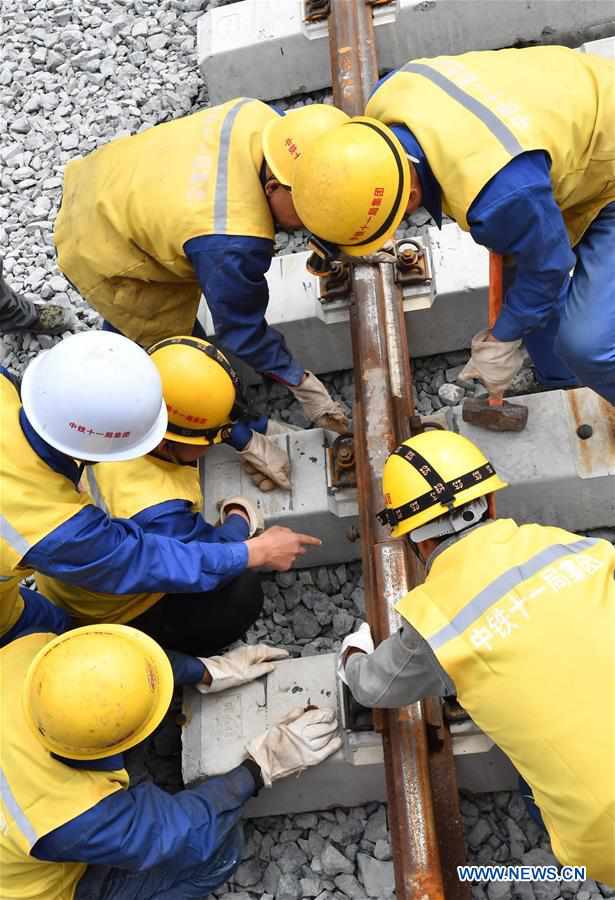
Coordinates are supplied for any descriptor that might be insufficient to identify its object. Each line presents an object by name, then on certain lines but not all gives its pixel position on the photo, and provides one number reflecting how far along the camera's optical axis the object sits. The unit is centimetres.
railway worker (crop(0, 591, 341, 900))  247
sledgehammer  354
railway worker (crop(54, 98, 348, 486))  312
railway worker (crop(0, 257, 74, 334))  442
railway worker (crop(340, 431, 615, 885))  217
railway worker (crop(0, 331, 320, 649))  256
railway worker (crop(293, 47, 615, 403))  274
